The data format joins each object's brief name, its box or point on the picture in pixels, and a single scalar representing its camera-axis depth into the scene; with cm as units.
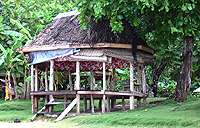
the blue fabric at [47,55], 1584
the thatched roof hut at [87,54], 1566
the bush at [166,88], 2513
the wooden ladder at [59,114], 1494
